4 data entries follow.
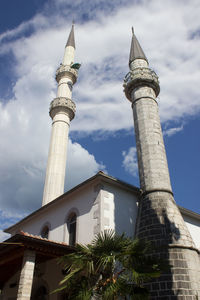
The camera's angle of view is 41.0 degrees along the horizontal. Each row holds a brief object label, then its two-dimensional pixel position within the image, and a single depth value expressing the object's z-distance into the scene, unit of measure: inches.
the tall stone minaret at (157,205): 335.3
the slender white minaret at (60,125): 717.9
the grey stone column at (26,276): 280.1
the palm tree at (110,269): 244.4
